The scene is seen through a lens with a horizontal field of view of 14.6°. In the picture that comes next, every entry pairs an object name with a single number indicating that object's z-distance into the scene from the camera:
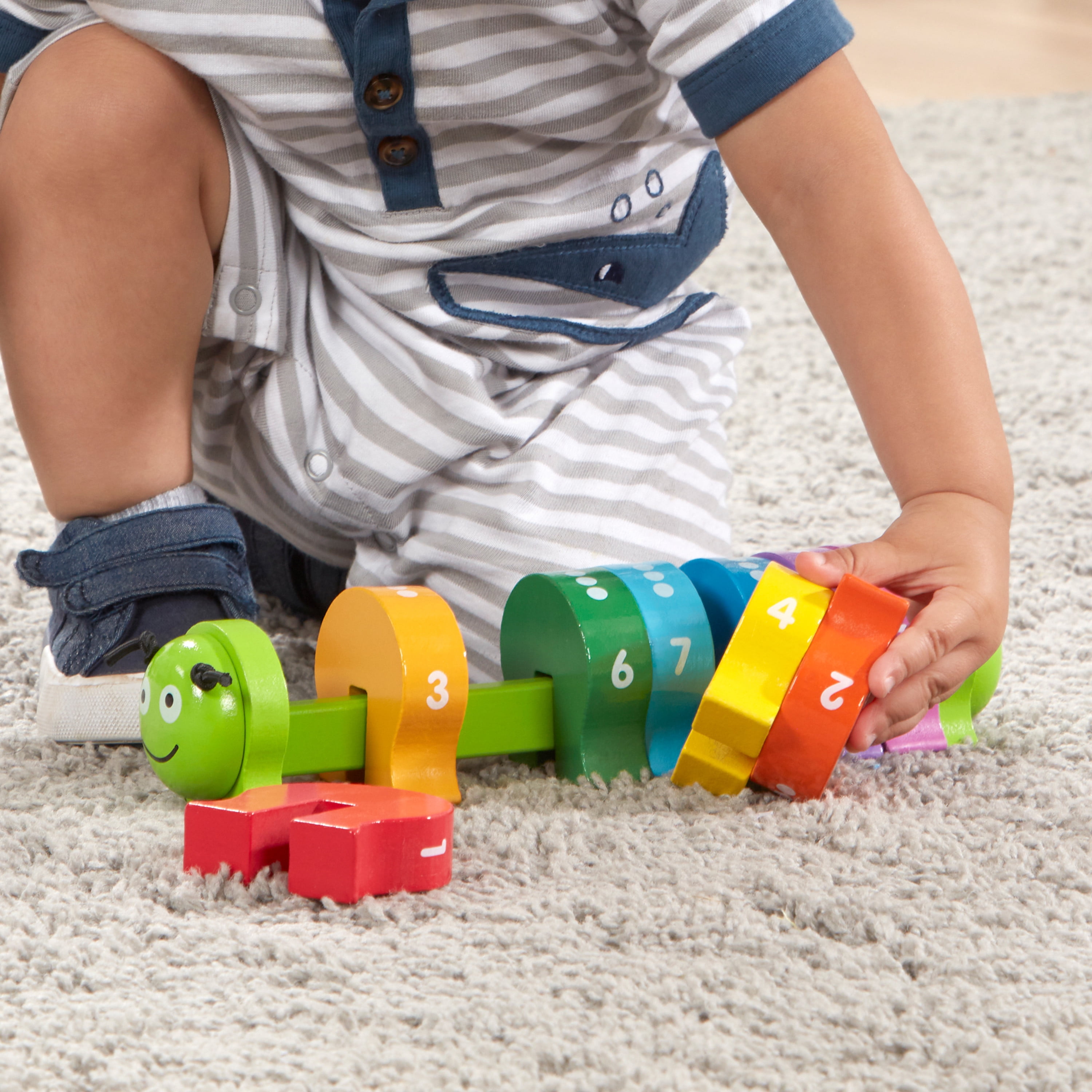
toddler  1.47
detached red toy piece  1.36
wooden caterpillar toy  1.37
